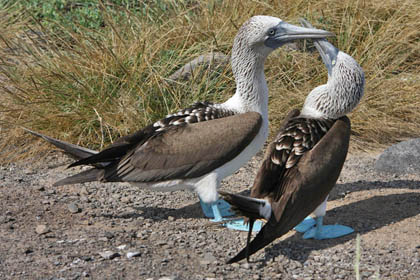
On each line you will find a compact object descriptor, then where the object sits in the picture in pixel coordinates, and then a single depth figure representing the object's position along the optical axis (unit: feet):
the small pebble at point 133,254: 27.12
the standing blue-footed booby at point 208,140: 29.89
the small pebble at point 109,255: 26.96
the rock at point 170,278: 25.12
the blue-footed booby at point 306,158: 25.52
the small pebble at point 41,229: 29.80
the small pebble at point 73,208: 32.65
